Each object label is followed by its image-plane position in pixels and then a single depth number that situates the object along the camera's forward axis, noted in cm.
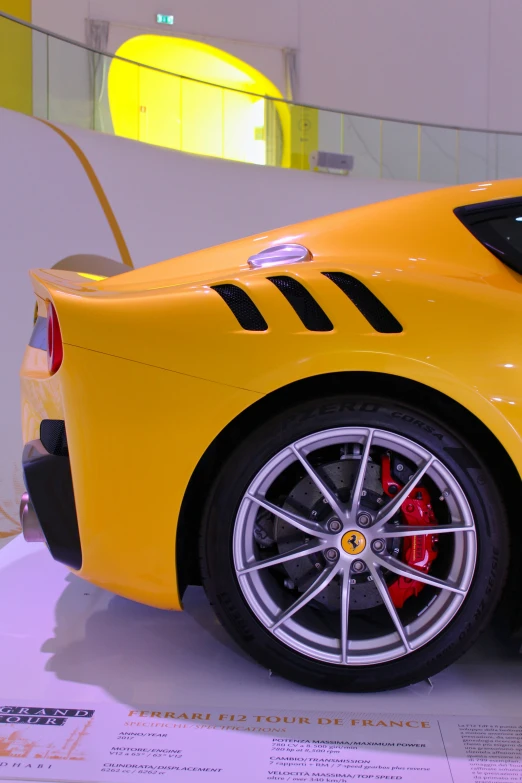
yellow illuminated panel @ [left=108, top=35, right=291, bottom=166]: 684
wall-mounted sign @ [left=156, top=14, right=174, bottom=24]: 966
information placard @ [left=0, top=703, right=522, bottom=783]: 124
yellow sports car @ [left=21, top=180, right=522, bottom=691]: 139
